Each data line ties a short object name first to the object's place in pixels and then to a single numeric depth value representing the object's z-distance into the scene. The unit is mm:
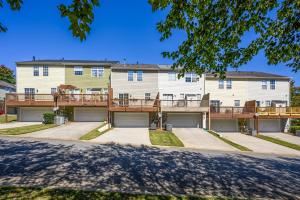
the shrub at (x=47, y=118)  17058
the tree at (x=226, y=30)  3622
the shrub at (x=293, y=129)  19881
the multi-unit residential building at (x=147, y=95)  18791
